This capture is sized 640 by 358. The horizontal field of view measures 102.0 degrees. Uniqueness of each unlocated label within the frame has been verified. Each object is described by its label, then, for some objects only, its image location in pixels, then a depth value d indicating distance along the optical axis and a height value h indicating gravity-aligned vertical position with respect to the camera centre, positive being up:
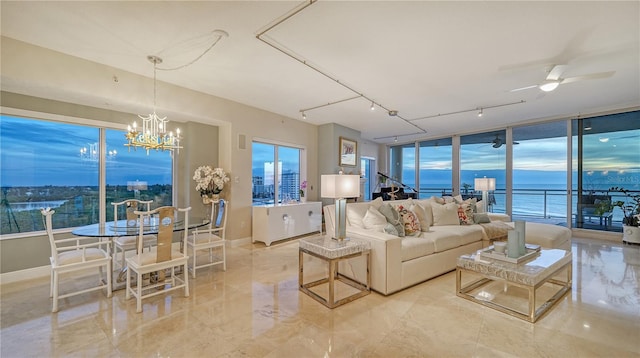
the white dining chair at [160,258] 2.60 -0.84
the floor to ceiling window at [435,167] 8.18 +0.40
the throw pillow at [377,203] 3.58 -0.34
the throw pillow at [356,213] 3.46 -0.47
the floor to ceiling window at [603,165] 5.28 +0.30
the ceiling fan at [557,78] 2.87 +1.19
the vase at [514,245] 2.77 -0.70
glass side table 2.60 -0.80
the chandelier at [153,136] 3.09 +0.52
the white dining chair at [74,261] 2.50 -0.84
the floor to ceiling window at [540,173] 6.15 +0.16
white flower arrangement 4.55 -0.02
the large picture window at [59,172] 3.37 +0.10
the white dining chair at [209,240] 3.42 -0.84
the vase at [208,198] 4.54 -0.34
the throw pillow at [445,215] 4.18 -0.58
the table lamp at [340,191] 2.95 -0.14
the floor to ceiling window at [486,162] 7.06 +0.50
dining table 2.72 -0.57
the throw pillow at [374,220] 3.29 -0.53
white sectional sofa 2.86 -0.81
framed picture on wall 6.72 +0.74
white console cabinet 4.94 -0.86
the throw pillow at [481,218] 4.45 -0.68
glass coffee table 2.40 -1.12
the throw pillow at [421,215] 3.75 -0.53
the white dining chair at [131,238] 3.16 -0.77
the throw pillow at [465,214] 4.32 -0.59
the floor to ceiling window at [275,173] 5.52 +0.15
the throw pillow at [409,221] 3.49 -0.58
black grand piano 6.42 -0.38
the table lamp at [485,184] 5.34 -0.10
